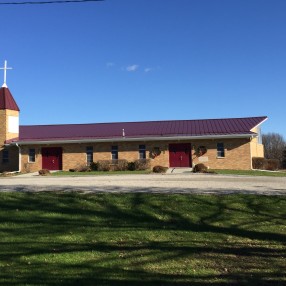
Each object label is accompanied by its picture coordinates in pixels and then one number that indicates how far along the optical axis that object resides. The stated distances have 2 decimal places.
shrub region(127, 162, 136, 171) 32.75
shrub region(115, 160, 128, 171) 32.73
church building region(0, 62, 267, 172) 33.31
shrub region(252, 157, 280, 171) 34.06
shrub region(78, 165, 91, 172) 32.69
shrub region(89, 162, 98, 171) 33.27
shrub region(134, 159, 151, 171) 32.66
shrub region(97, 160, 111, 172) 32.69
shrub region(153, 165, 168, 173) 28.93
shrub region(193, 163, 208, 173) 28.45
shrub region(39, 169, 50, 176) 29.42
